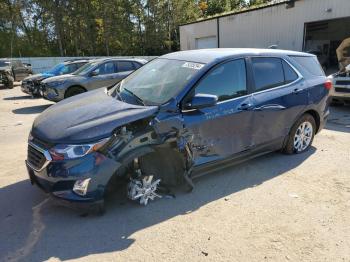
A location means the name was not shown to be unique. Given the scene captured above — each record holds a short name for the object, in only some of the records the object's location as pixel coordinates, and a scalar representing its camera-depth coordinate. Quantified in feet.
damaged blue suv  11.47
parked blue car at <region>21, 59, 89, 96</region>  42.68
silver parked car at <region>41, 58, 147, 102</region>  35.94
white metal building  52.75
